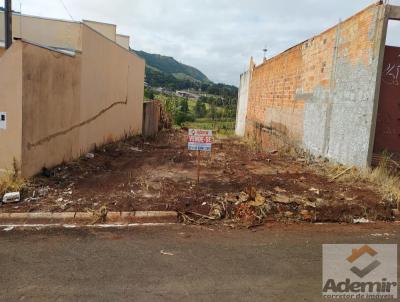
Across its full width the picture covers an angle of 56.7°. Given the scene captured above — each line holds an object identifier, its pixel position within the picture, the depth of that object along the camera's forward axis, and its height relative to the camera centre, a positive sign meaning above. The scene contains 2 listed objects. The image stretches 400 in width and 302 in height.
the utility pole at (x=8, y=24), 8.07 +1.65
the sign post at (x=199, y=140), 7.71 -0.55
